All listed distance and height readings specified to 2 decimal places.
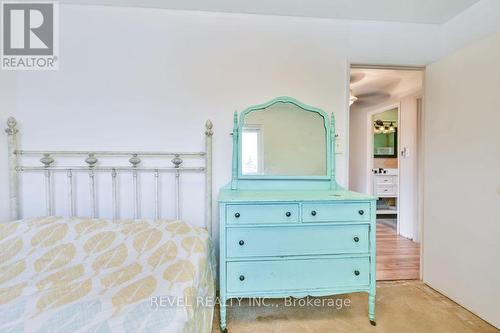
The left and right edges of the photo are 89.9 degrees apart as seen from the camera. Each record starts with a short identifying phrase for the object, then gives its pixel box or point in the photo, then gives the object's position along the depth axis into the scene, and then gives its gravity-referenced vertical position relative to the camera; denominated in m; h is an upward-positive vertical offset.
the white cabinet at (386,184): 4.80 -0.46
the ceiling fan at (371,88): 3.44 +1.09
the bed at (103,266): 0.90 -0.55
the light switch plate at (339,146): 2.16 +0.12
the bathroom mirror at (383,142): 5.46 +0.45
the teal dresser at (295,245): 1.58 -0.55
